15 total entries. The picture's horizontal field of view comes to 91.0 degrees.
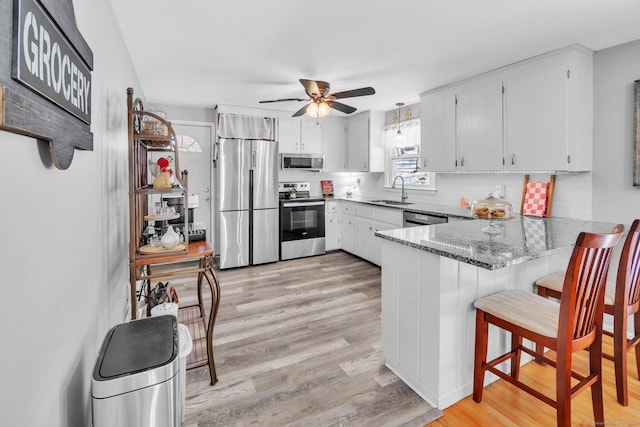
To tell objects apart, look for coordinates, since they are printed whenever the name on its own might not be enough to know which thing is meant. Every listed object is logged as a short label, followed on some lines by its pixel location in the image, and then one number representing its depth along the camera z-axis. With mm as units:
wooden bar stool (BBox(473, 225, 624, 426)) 1361
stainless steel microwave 5121
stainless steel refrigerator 4555
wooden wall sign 681
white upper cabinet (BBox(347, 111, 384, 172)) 5043
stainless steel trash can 1070
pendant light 4316
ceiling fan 2975
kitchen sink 4699
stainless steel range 4957
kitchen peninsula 1722
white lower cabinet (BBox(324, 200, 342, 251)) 5367
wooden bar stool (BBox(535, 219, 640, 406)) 1625
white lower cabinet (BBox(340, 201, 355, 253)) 5201
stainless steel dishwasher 3464
